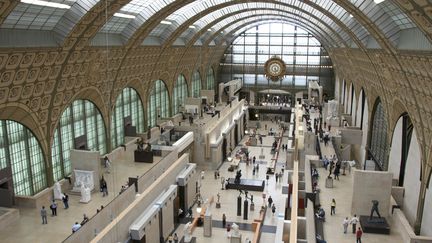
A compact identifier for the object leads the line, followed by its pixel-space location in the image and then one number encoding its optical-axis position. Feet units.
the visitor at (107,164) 91.44
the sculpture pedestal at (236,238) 77.56
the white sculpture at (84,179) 79.00
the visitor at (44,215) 65.16
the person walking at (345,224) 63.72
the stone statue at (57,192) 75.00
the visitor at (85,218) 64.37
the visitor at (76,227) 60.19
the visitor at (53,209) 68.41
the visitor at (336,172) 86.79
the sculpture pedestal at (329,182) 81.00
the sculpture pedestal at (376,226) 63.67
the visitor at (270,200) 99.08
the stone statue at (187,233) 76.59
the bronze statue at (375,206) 67.13
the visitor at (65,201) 71.41
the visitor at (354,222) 64.03
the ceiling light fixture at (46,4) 63.17
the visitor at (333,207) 69.62
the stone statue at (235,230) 77.99
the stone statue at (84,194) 74.38
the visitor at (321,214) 67.23
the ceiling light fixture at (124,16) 91.00
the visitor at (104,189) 77.74
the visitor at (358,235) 59.71
